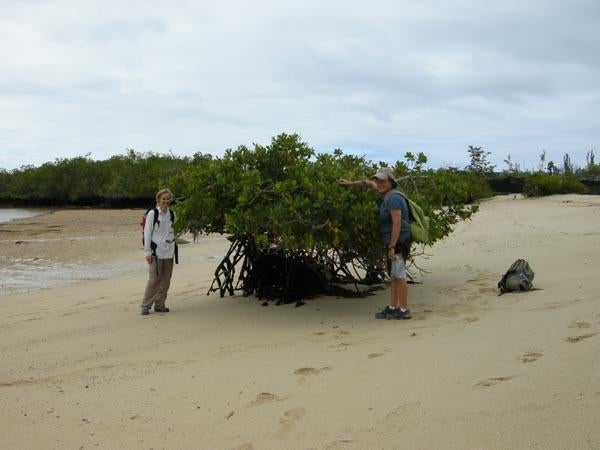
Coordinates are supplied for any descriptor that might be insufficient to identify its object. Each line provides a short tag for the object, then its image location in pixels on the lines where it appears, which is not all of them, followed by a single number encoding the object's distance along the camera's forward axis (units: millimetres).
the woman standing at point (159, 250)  7184
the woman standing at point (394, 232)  6035
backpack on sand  6785
